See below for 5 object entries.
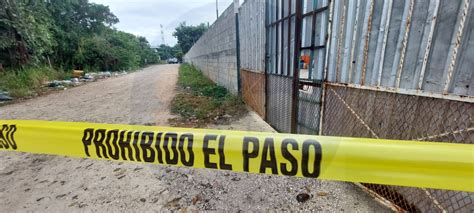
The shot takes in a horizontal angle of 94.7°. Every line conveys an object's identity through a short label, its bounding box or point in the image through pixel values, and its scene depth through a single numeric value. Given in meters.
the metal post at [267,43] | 4.10
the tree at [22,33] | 9.64
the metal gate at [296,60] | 2.85
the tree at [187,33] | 52.81
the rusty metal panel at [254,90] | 4.80
